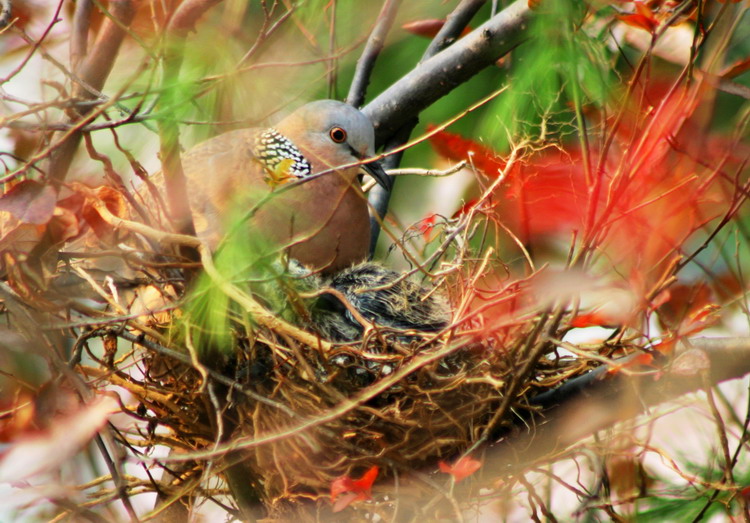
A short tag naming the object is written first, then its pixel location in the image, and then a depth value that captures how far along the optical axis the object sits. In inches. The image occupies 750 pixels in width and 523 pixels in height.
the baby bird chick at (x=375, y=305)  209.6
